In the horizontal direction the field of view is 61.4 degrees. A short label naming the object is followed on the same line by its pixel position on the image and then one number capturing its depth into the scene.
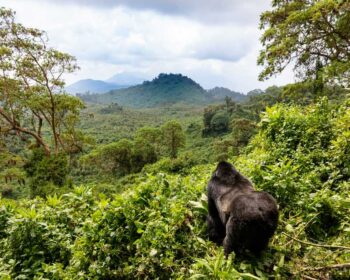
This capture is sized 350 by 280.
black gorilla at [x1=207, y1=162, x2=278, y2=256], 2.54
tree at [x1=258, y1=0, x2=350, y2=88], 10.86
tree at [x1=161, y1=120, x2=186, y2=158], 41.03
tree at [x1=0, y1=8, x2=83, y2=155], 15.86
